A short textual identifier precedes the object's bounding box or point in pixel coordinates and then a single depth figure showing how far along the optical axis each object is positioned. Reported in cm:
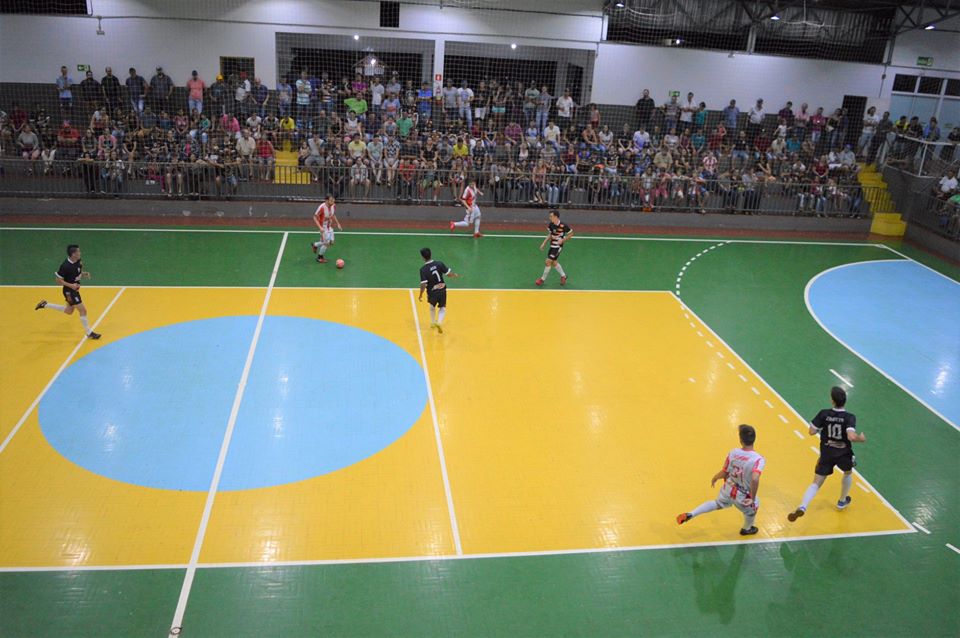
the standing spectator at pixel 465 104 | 2505
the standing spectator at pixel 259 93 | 2427
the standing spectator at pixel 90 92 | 2336
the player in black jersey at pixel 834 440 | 841
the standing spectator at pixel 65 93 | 2311
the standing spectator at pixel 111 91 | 2345
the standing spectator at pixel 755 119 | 2712
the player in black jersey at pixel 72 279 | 1212
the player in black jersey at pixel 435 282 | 1295
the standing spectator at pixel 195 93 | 2398
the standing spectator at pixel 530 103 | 2570
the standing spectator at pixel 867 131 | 2755
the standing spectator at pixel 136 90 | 2347
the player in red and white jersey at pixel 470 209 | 1945
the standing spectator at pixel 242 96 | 2391
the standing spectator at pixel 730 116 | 2684
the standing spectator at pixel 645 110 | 2661
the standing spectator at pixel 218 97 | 2397
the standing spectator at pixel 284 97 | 2384
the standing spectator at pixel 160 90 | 2373
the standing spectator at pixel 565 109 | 2598
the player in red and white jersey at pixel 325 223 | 1659
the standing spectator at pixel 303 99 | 2431
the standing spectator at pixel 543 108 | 2569
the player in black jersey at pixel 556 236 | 1564
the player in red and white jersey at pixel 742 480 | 790
